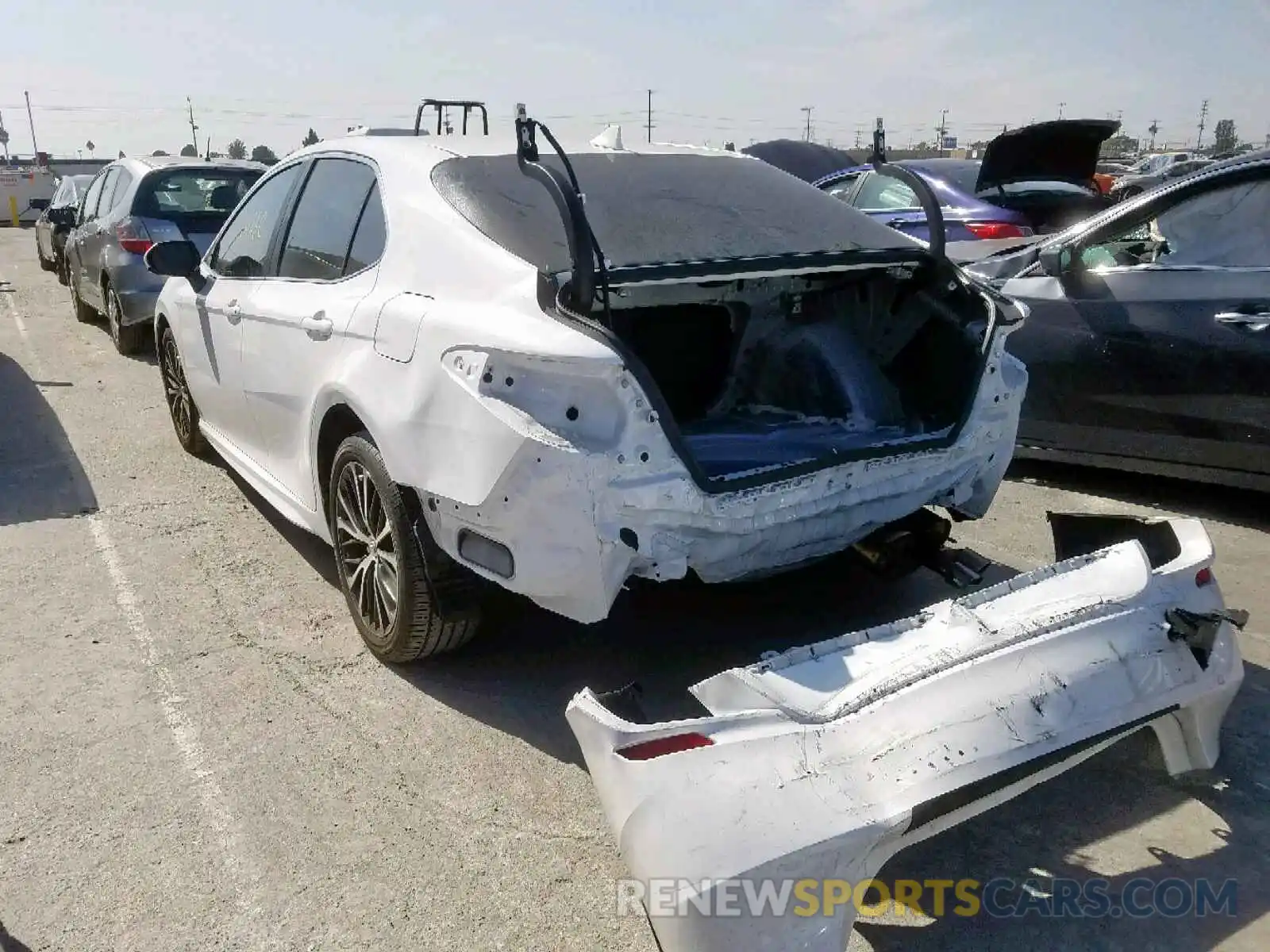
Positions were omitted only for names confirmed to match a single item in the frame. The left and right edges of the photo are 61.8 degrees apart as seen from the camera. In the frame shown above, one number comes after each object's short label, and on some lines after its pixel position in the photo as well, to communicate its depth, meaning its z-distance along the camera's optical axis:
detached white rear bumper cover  1.93
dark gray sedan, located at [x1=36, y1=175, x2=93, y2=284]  11.90
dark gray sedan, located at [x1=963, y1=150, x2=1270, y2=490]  4.43
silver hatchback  8.36
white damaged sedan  2.57
